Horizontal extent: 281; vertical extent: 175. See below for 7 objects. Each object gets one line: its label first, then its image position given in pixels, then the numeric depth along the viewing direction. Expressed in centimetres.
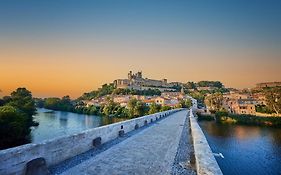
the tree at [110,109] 6888
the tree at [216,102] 7375
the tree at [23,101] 3584
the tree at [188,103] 7730
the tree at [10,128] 2155
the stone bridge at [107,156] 445
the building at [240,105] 7086
